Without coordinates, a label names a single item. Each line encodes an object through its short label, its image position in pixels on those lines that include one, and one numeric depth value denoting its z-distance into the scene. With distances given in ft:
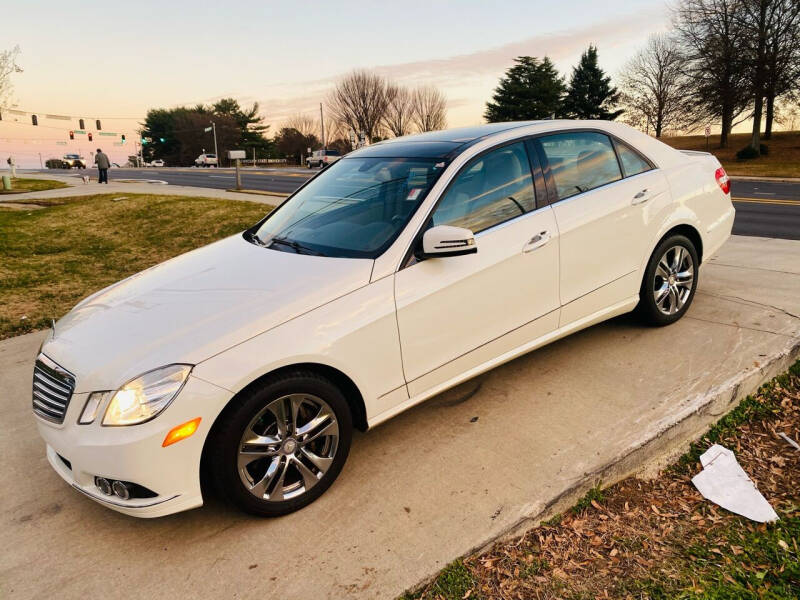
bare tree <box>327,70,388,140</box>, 208.54
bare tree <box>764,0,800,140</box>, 116.47
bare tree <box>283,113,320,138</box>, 263.90
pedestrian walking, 90.19
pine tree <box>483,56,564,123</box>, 182.50
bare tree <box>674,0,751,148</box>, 122.01
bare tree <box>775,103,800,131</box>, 136.26
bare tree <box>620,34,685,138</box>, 181.27
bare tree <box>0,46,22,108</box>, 90.12
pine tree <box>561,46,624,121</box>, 190.49
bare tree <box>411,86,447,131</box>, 213.46
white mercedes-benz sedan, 8.26
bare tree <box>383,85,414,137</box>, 210.18
